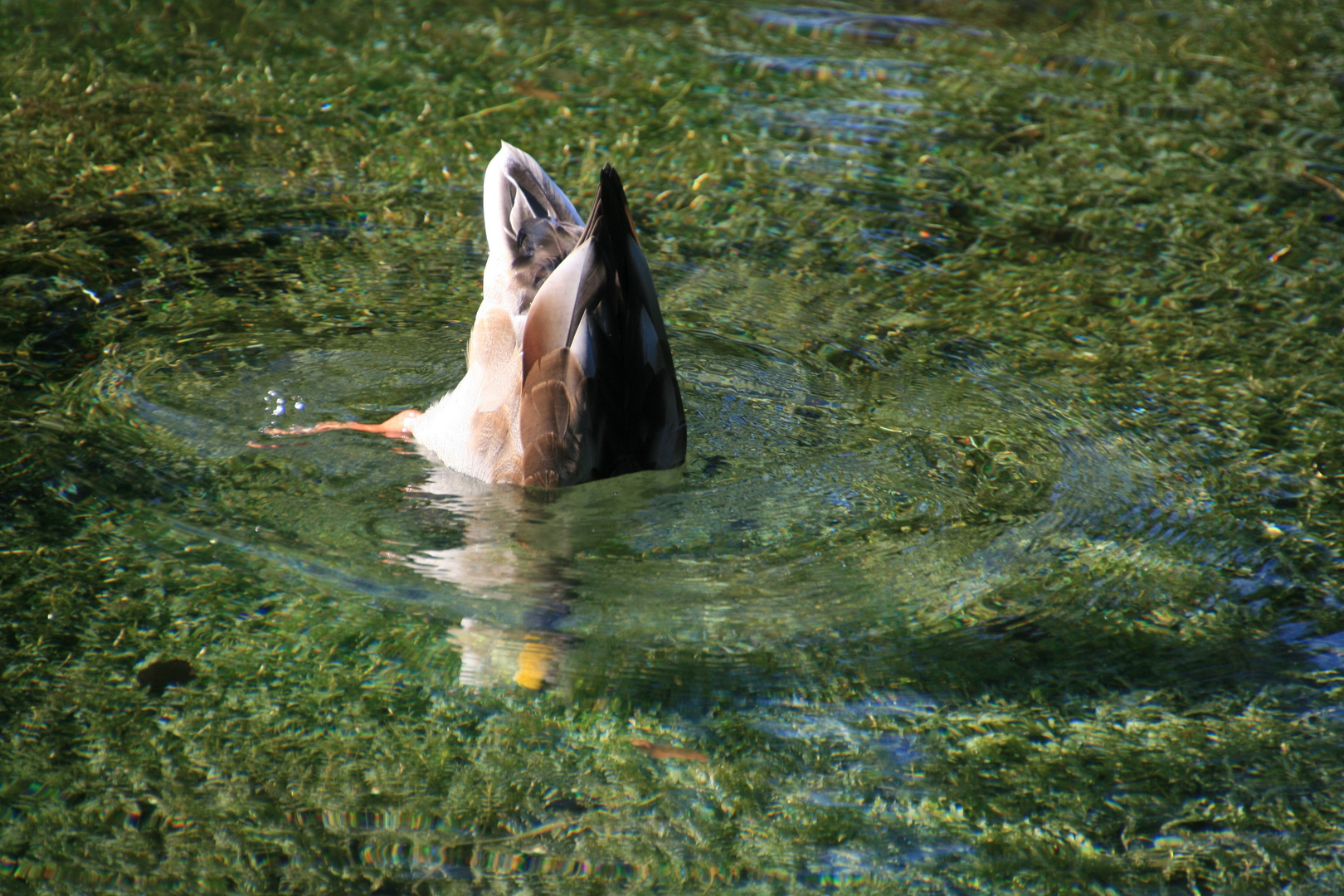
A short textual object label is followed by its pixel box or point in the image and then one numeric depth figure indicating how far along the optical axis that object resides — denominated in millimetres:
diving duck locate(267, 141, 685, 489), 7168
